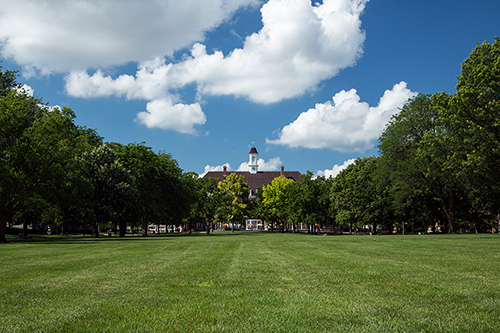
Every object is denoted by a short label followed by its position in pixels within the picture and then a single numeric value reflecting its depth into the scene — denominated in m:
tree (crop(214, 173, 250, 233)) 79.19
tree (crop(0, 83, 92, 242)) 30.23
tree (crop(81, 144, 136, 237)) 42.31
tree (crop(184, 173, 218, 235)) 70.69
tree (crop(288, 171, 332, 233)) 68.54
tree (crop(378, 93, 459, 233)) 42.66
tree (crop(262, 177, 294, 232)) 81.44
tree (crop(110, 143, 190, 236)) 50.50
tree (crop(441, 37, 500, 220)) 26.81
